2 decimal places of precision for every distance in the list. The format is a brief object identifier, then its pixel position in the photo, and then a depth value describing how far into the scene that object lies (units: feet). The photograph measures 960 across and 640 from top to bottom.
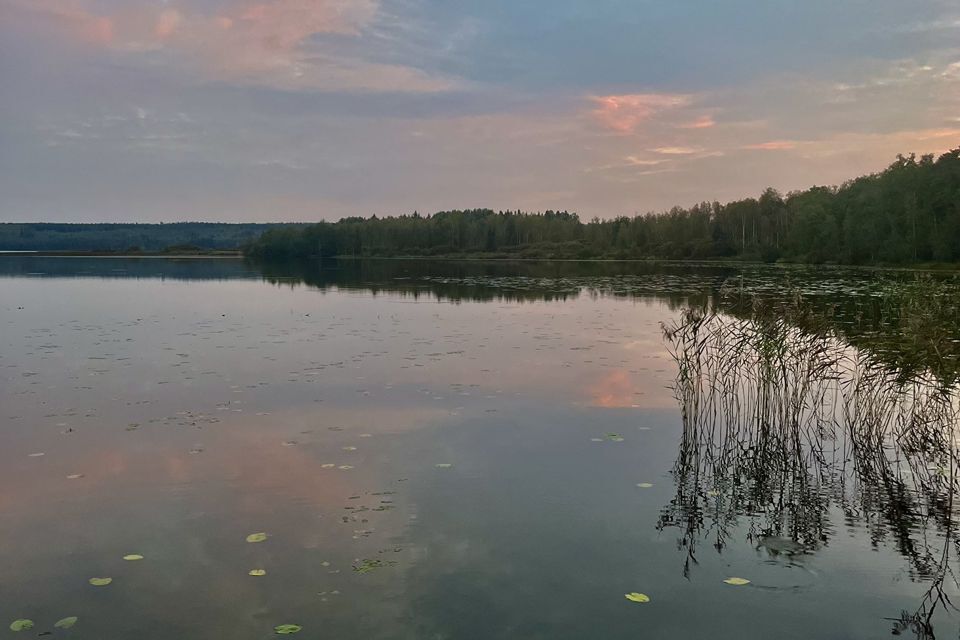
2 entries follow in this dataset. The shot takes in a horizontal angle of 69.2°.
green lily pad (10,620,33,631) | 16.69
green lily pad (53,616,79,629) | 16.81
